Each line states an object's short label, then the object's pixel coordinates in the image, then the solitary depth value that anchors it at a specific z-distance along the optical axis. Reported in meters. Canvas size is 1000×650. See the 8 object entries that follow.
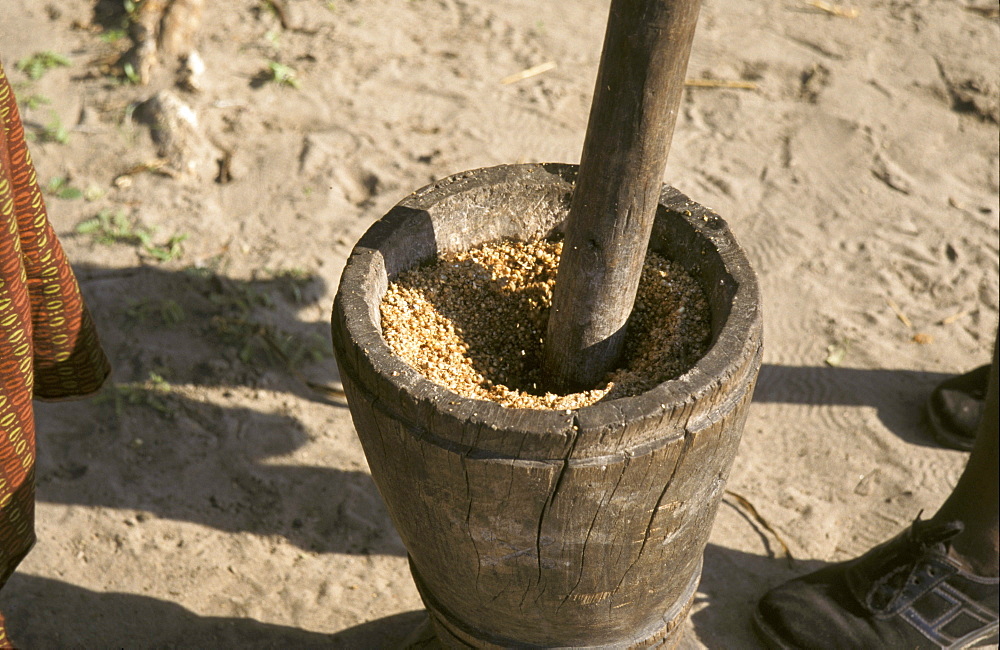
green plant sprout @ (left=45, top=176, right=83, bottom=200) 4.07
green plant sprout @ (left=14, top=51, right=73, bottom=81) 4.66
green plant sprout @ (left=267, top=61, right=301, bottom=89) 4.64
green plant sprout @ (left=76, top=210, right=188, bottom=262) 3.85
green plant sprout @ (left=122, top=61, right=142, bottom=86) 4.63
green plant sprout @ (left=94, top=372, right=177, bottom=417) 3.30
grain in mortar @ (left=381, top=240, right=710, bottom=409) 1.85
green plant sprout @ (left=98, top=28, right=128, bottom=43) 4.88
